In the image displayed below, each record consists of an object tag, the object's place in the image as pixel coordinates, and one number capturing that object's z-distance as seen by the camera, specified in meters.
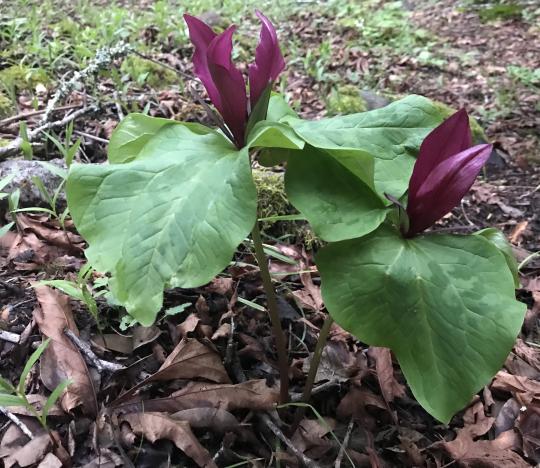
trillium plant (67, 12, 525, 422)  0.31
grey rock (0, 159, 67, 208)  0.62
